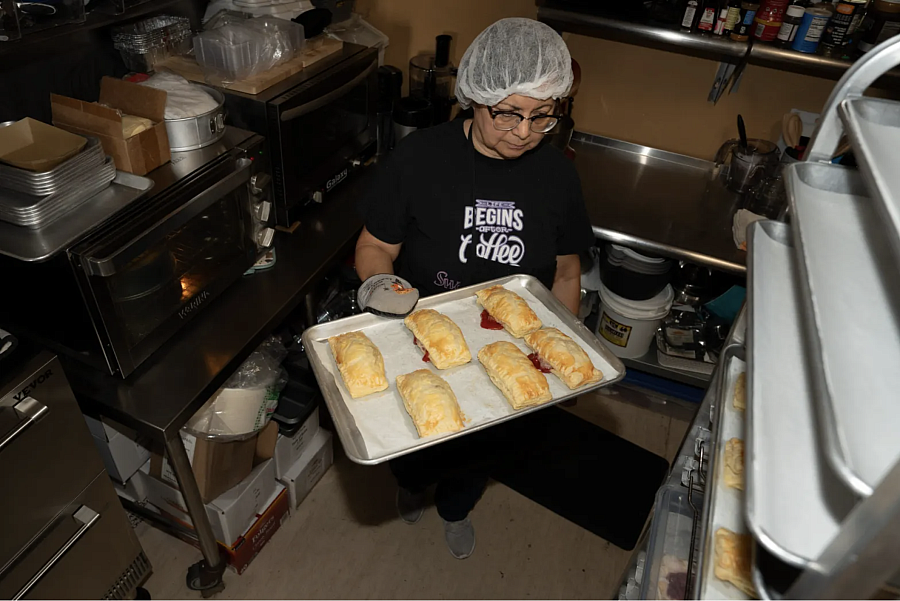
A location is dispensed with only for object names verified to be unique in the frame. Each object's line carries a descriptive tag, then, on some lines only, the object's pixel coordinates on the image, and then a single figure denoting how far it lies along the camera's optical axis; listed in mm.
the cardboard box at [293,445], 2143
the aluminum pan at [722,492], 1003
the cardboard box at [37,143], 1288
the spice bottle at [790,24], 2164
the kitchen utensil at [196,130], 1566
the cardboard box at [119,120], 1431
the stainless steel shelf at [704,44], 2143
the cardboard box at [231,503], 1918
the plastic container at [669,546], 1298
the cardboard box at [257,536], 2037
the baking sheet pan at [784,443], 663
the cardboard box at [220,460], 1779
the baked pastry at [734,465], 1124
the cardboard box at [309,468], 2234
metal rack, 567
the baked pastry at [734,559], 975
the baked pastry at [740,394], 1234
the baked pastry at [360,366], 1415
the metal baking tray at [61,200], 1249
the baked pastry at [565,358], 1476
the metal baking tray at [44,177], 1255
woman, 1475
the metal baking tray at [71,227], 1226
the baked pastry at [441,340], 1499
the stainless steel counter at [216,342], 1507
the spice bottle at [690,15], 2227
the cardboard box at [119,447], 1709
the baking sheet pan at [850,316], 601
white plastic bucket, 2643
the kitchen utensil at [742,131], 2436
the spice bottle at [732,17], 2223
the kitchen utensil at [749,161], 2477
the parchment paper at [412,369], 1369
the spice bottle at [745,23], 2229
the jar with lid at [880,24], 2064
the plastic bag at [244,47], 1788
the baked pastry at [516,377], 1409
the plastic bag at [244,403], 1783
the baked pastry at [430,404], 1329
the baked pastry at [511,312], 1591
